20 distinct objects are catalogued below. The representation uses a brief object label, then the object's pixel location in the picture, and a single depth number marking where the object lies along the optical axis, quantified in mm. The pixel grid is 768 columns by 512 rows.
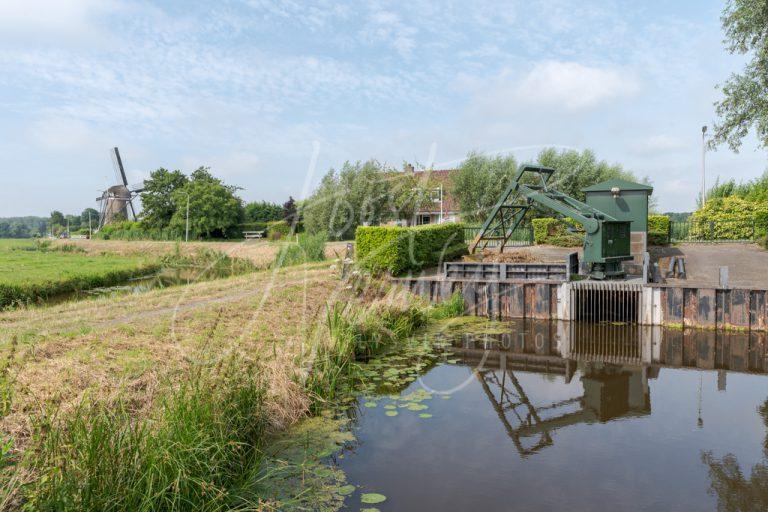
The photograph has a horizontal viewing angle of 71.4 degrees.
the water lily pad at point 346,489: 5575
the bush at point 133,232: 45591
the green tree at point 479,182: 35000
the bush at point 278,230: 37609
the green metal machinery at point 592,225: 14930
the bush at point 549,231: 25828
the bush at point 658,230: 24688
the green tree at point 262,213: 55188
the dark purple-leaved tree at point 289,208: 50781
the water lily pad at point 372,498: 5434
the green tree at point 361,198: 35562
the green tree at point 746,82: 22422
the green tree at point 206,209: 47438
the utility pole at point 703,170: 33438
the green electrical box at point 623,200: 21234
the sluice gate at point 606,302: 14617
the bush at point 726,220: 26875
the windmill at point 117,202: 58469
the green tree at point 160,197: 50906
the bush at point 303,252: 22078
